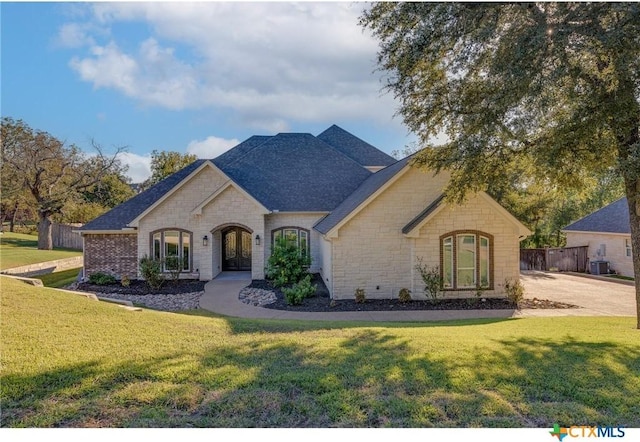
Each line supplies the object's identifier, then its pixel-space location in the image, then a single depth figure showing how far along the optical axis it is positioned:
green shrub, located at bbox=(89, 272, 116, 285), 17.91
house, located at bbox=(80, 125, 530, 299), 14.51
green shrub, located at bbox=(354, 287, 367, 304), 14.02
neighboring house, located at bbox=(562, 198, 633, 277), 23.44
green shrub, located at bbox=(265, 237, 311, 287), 16.71
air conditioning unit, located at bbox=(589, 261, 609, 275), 24.17
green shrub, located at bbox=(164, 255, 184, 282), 18.42
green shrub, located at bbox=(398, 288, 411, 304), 14.11
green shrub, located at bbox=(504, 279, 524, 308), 13.71
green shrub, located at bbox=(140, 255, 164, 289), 17.05
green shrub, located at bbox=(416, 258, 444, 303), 13.87
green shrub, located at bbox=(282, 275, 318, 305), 13.47
